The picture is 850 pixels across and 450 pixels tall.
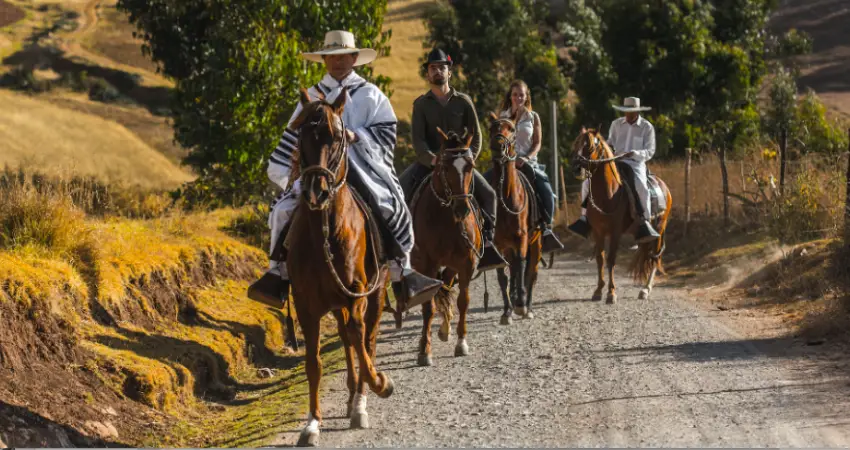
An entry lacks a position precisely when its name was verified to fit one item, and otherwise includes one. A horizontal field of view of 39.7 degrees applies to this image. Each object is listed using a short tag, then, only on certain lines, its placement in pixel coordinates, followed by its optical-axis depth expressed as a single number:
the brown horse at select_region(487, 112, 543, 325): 13.97
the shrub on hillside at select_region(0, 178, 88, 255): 11.07
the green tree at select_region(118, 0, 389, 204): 20.67
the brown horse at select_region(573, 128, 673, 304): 16.92
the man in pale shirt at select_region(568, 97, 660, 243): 17.42
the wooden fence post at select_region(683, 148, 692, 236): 24.82
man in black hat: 12.31
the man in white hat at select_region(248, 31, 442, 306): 9.26
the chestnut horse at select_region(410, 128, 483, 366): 11.78
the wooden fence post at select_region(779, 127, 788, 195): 21.09
